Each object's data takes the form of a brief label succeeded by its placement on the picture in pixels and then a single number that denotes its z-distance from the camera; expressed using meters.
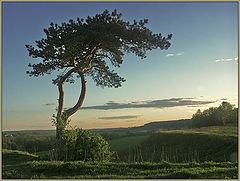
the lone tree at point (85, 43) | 13.74
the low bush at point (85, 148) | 11.05
